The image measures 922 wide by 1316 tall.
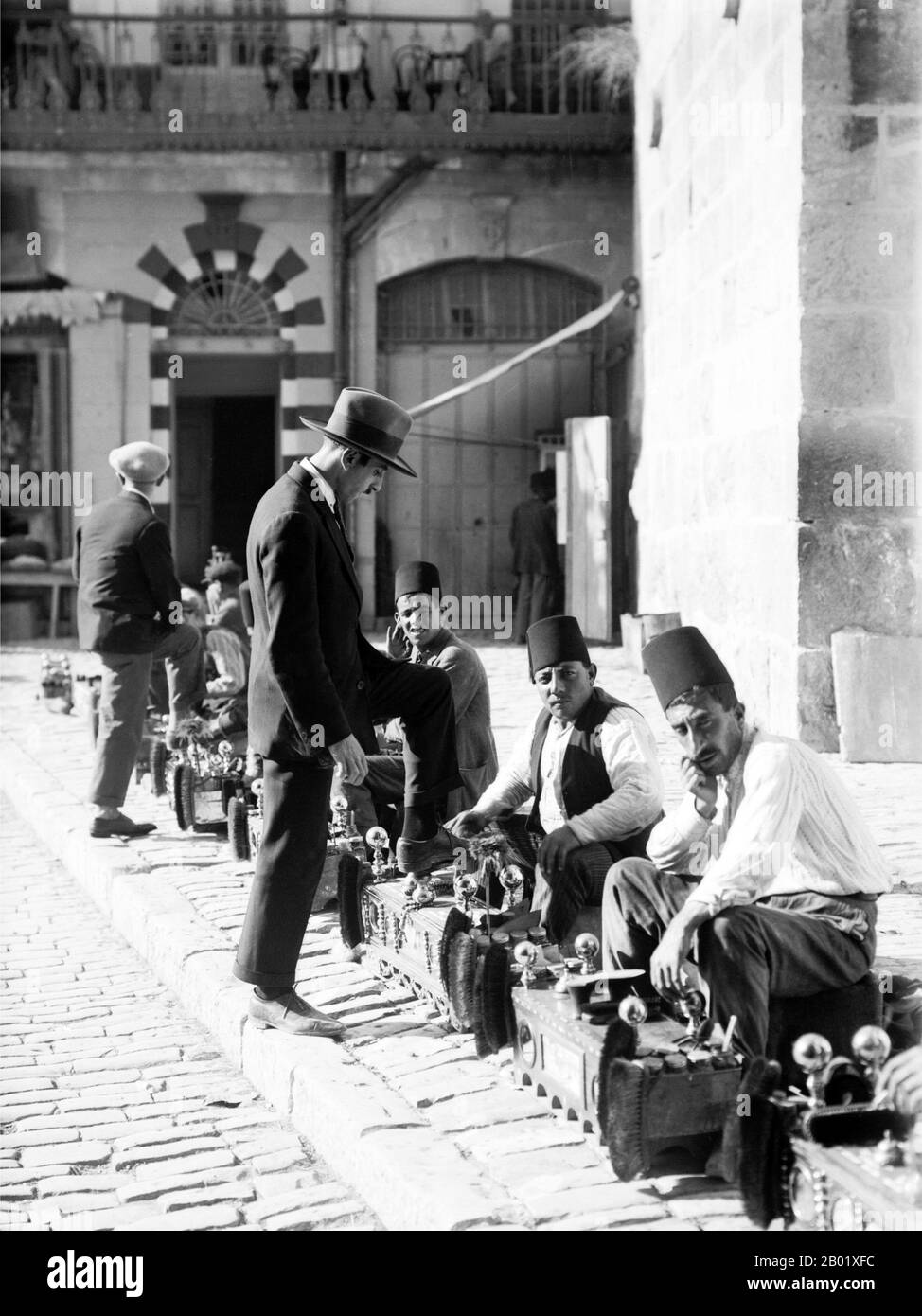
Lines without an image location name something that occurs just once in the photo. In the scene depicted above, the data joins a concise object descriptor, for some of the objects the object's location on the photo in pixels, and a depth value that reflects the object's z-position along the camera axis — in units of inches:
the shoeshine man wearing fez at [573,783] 215.0
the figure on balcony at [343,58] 745.6
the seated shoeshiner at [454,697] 277.0
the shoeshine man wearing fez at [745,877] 163.9
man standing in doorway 715.4
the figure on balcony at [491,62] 748.6
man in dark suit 202.5
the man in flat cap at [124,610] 337.4
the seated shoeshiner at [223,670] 375.6
